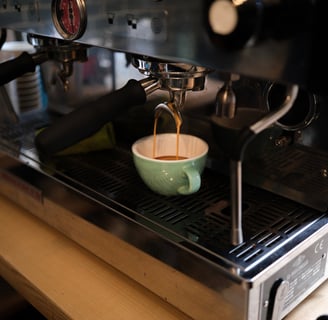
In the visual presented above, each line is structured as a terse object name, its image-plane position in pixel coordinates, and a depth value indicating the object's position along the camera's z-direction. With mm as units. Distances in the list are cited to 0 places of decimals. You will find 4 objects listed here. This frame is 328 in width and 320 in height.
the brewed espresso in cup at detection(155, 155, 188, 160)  626
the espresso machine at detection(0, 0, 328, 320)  365
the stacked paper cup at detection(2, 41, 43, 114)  885
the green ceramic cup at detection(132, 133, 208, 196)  561
